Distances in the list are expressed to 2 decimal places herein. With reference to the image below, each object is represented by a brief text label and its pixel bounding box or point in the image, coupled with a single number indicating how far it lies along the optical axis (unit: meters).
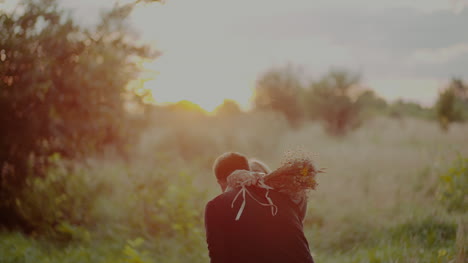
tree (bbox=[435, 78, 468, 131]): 20.02
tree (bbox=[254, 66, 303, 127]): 26.09
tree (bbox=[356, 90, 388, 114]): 21.22
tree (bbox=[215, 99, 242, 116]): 23.14
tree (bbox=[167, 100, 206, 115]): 18.80
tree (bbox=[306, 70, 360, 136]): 21.14
